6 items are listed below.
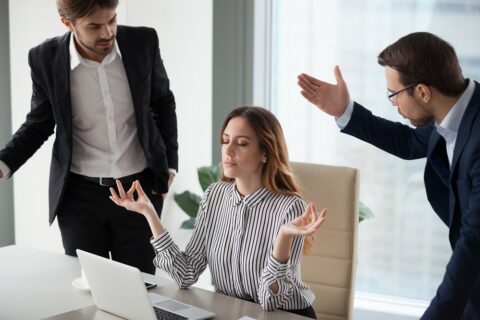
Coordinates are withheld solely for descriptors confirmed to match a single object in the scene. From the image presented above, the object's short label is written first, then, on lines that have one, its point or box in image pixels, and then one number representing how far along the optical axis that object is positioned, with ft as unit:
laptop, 8.53
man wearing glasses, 8.71
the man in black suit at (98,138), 11.45
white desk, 9.01
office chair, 10.78
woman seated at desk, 9.85
